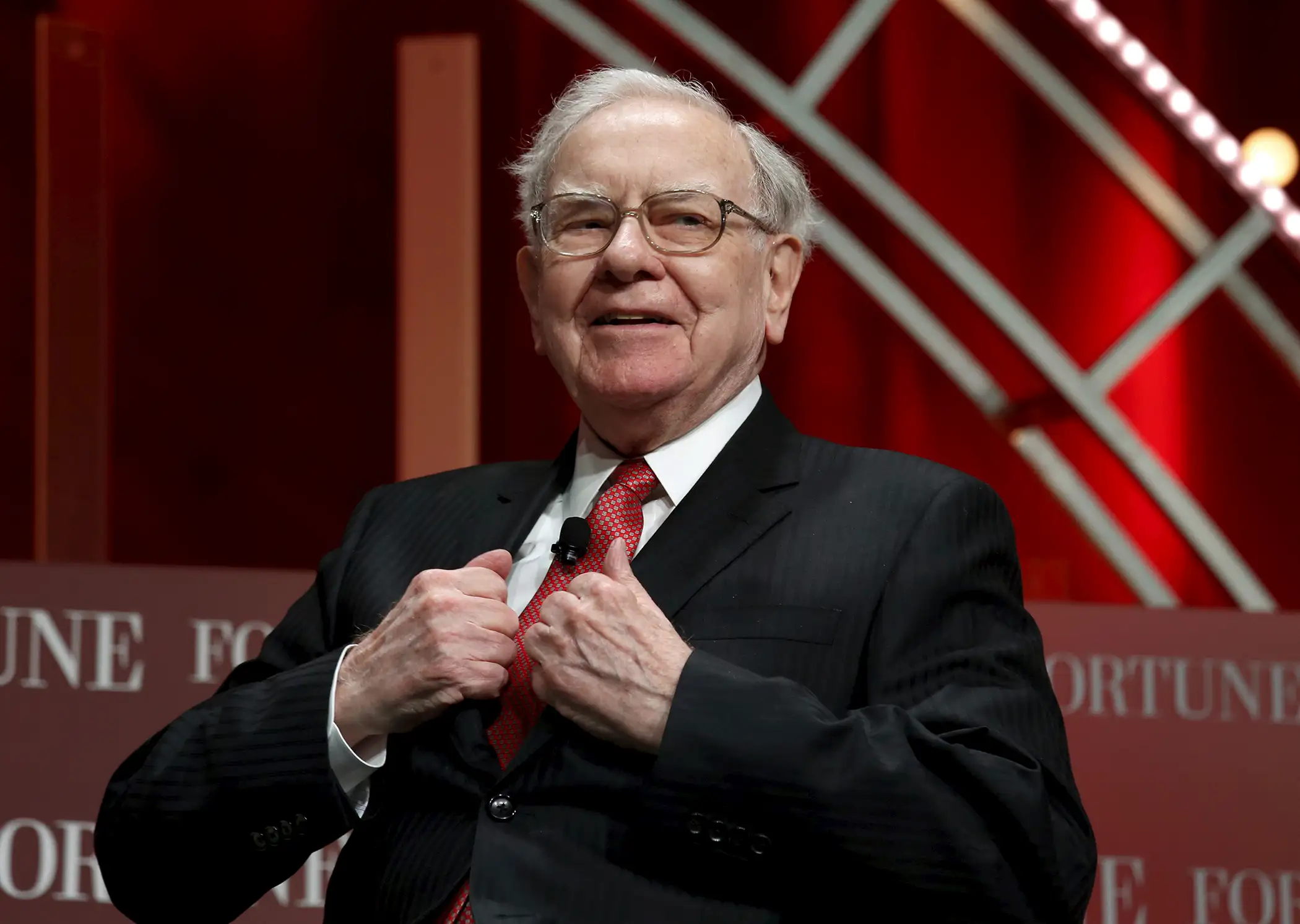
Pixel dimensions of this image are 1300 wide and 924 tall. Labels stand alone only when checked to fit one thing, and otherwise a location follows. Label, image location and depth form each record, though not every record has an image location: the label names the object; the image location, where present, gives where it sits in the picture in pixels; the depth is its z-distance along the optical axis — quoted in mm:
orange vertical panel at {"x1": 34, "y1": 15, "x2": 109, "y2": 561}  6219
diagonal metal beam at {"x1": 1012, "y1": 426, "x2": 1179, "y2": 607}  6426
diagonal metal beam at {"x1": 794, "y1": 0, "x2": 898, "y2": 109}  6695
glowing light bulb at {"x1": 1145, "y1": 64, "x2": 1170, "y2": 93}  6363
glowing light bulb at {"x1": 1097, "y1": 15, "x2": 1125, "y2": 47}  6371
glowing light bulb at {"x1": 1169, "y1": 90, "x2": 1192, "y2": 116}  6383
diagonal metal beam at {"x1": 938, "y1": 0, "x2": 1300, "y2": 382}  6645
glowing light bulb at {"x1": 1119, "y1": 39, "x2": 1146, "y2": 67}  6363
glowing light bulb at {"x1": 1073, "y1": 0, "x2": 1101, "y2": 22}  6379
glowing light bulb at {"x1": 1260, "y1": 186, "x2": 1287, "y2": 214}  6484
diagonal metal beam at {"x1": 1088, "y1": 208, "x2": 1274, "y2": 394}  6539
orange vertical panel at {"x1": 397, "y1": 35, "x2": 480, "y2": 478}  6164
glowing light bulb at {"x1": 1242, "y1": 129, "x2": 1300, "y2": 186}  7109
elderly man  2996
